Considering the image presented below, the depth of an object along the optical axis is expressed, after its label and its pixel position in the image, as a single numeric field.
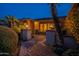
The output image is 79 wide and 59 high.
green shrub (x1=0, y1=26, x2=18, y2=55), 1.46
